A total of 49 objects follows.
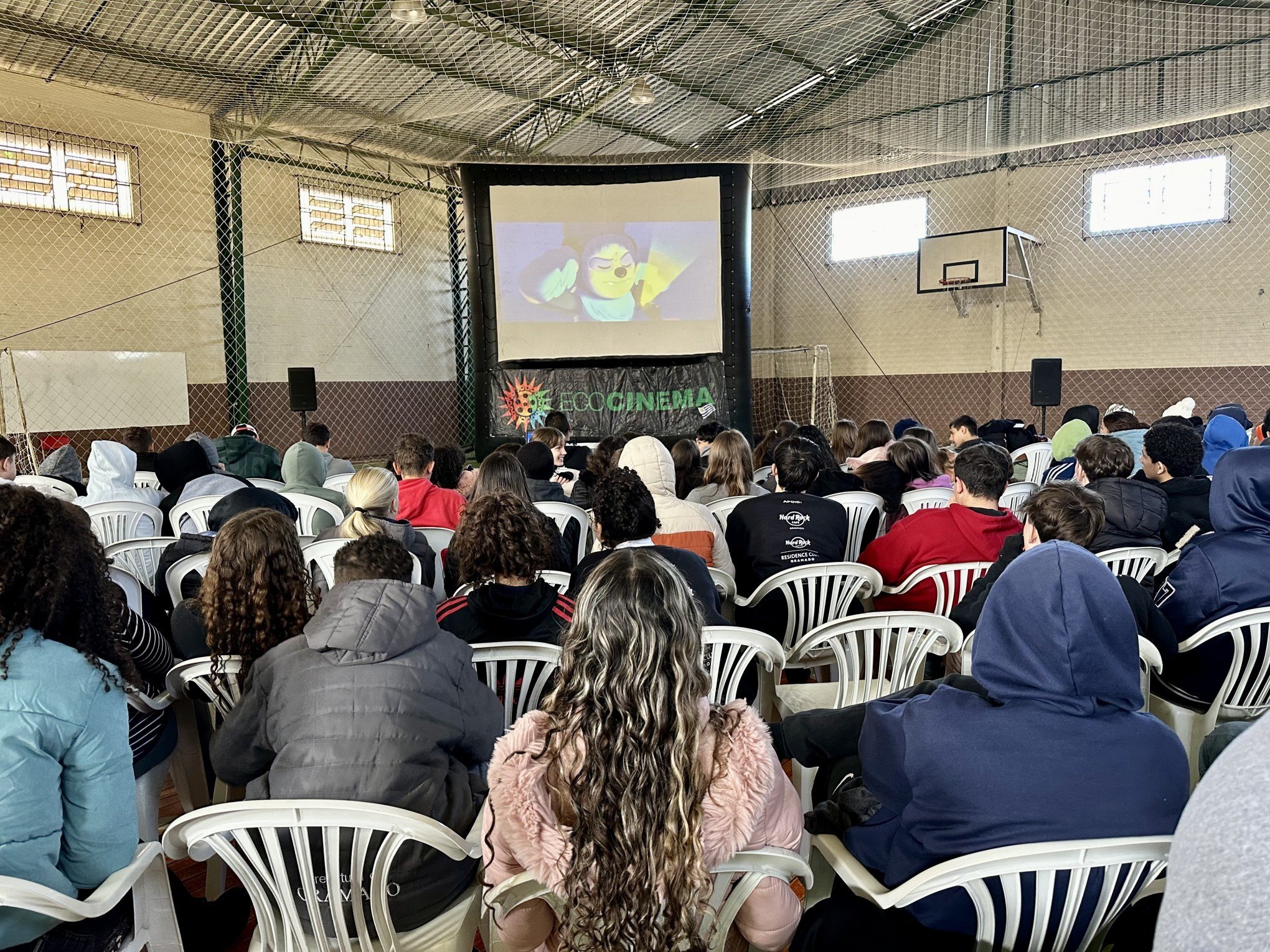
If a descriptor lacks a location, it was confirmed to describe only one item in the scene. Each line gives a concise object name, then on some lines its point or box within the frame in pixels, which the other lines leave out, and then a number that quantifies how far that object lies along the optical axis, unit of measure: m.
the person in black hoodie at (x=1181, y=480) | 3.49
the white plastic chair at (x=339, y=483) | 5.04
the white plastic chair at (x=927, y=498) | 4.20
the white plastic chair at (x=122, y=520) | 3.91
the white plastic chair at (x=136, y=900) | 1.22
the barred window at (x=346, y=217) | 10.49
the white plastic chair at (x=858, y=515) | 4.05
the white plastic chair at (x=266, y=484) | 4.43
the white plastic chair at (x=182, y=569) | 2.82
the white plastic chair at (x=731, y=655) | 2.24
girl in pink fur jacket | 1.20
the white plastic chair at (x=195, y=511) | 3.86
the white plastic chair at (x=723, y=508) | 3.91
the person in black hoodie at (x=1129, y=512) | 3.18
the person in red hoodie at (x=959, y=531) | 3.08
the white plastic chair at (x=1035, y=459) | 6.46
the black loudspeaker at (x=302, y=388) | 9.47
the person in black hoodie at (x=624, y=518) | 2.53
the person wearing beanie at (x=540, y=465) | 4.41
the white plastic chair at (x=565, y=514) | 3.91
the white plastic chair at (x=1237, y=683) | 2.33
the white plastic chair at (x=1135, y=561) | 3.06
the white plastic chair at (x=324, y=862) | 1.30
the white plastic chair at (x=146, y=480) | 5.38
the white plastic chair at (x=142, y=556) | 3.28
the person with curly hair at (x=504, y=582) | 2.16
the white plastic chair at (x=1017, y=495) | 4.40
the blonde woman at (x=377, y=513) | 2.82
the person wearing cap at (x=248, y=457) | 5.31
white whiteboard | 7.93
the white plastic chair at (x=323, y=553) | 2.97
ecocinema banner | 10.48
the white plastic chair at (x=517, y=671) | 2.09
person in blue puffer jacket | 1.35
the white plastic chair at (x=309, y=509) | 3.92
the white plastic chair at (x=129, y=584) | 2.30
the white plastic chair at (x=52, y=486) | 3.84
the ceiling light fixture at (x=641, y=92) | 8.34
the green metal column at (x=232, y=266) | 9.48
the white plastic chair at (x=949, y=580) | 2.95
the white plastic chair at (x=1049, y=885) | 1.19
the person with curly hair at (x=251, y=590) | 1.99
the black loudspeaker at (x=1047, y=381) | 9.62
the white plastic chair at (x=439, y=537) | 3.43
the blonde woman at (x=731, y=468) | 4.17
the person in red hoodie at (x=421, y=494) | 3.78
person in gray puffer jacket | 1.54
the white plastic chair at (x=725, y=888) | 1.25
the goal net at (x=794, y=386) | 12.48
